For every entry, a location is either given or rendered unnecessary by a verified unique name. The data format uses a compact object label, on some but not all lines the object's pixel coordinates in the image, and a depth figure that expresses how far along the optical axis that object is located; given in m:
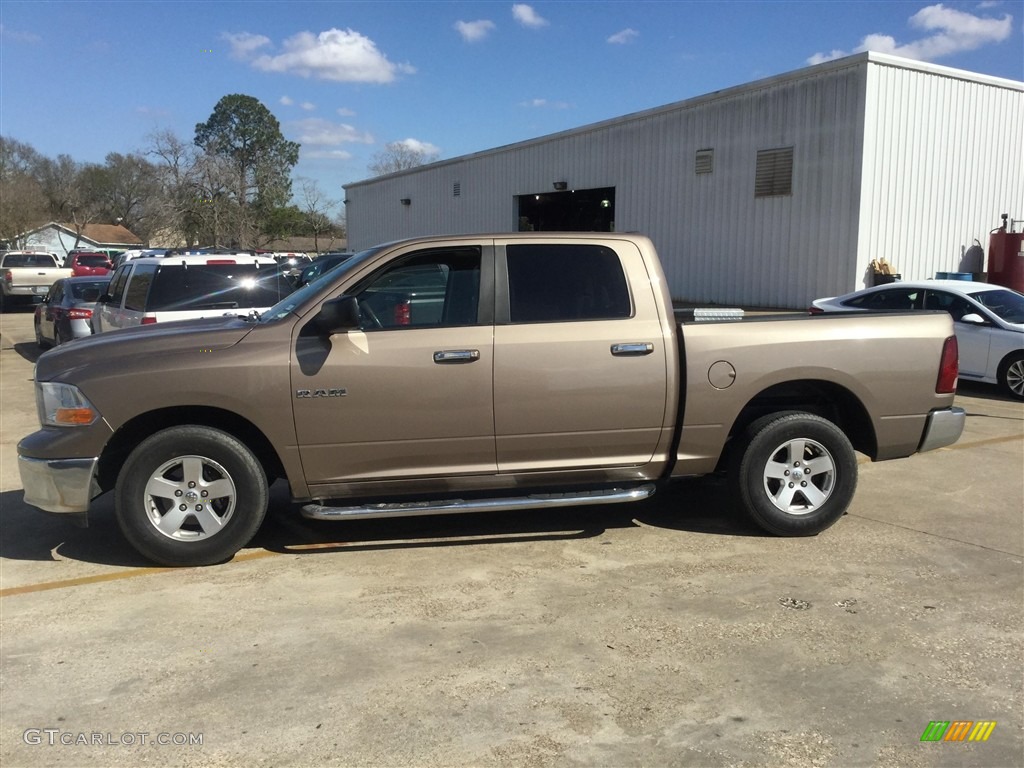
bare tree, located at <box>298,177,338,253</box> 63.59
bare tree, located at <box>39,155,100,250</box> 78.56
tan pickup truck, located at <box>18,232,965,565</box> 4.85
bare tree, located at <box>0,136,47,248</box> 62.84
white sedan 10.91
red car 34.19
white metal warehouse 18.11
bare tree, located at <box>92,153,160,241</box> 85.38
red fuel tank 19.22
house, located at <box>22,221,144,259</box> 74.31
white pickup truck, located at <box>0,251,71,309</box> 28.52
